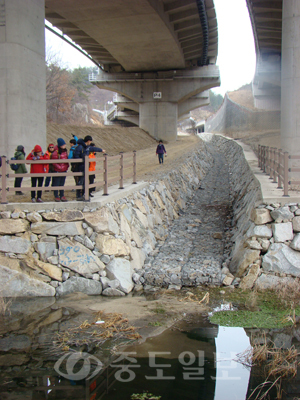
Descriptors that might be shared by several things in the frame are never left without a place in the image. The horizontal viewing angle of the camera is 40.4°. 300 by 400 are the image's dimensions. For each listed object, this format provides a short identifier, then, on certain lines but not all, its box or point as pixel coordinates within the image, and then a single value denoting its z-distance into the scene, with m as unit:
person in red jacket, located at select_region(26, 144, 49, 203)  9.37
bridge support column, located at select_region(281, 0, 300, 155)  14.35
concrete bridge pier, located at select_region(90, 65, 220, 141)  37.44
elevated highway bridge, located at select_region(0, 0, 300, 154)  14.18
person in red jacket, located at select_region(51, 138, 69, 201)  9.35
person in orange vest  9.75
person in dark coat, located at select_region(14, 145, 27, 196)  10.72
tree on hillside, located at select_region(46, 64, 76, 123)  47.47
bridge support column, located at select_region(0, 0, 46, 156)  13.97
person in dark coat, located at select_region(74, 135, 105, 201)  9.53
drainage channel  9.16
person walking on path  19.08
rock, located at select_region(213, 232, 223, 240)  11.93
